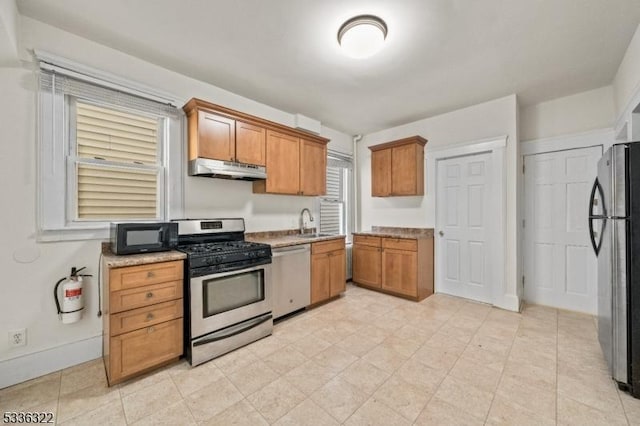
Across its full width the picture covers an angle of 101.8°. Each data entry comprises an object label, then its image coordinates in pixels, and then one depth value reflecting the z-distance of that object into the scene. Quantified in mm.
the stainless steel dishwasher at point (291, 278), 2957
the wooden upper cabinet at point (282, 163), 3297
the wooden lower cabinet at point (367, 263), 4035
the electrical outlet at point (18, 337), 1962
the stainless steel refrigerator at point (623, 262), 1796
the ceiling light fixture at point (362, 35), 1969
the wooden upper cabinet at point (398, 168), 3982
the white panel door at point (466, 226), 3543
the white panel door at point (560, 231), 3191
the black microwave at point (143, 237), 2131
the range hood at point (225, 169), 2654
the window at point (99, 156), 2100
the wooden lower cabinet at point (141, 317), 1895
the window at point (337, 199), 4582
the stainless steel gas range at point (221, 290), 2209
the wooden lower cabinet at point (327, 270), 3400
